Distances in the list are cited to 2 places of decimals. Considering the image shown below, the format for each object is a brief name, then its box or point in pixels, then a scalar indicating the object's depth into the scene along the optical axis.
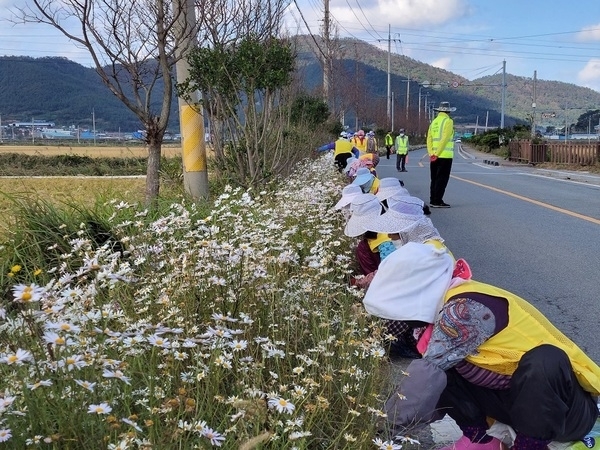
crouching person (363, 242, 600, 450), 2.50
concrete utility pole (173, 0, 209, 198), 8.16
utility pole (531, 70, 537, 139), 57.06
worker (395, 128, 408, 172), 23.38
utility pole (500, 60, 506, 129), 63.18
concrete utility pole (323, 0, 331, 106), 28.22
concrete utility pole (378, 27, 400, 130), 67.12
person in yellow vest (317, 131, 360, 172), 12.52
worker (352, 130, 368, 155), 17.67
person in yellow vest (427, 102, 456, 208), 11.28
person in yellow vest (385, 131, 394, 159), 36.50
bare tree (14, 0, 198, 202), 7.00
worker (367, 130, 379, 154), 18.17
